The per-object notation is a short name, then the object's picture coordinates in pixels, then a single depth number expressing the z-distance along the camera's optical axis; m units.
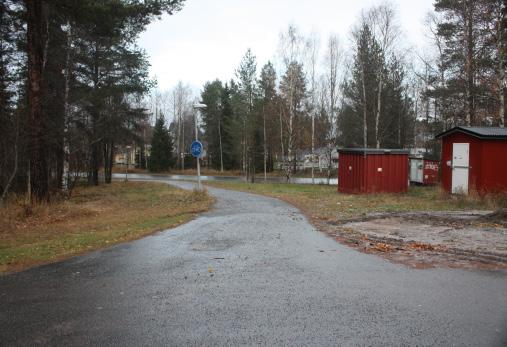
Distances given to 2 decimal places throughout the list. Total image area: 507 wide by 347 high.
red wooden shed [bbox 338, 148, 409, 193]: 21.62
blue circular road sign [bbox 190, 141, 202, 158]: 19.12
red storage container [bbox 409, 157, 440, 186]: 30.44
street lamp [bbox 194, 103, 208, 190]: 20.02
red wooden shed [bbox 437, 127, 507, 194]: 16.84
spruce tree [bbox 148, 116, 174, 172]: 65.06
